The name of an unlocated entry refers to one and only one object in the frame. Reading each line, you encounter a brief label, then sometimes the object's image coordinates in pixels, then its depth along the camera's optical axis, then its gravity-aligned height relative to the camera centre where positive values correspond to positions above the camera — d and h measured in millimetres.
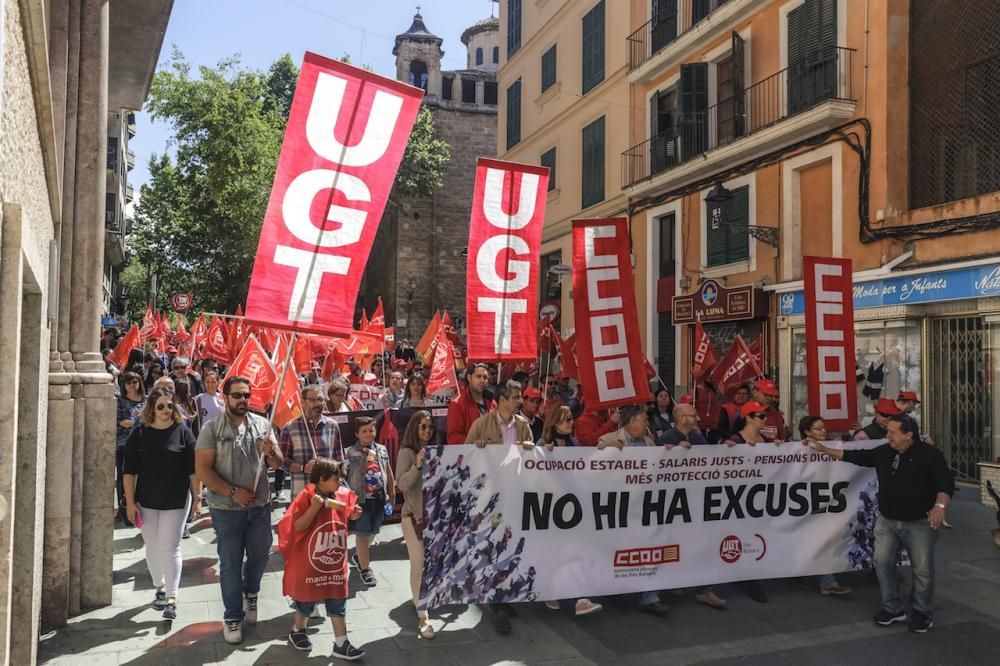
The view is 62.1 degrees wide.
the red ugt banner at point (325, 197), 5184 +1027
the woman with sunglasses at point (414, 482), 5883 -882
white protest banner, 5852 -1224
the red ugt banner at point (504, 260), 7148 +854
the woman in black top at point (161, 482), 5758 -879
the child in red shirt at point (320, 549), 5059 -1184
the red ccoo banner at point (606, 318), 7188 +348
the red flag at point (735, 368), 11469 -126
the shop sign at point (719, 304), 15586 +1092
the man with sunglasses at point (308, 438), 6414 -644
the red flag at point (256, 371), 9883 -175
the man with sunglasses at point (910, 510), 5883 -1070
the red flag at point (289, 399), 8180 -422
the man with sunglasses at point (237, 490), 5422 -882
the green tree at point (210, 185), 28438 +5953
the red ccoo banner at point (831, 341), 7828 +174
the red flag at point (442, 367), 11685 -139
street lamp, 14797 +2684
